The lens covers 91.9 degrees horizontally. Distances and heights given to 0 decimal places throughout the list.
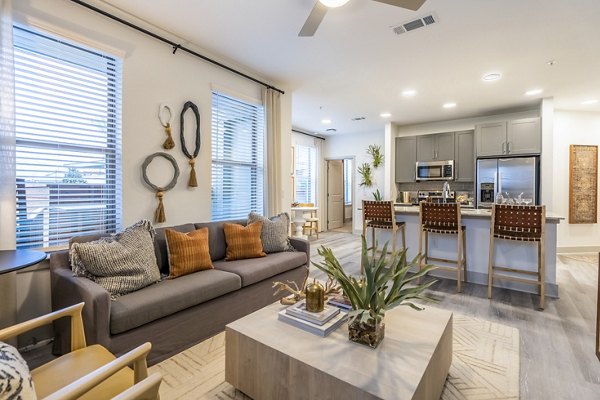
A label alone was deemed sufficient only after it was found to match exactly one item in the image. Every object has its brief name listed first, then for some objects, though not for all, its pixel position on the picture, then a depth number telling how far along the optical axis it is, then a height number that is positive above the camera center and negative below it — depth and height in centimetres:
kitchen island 324 -65
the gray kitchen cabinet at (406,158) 646 +87
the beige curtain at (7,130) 195 +45
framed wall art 539 +24
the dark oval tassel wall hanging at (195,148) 311 +55
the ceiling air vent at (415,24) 264 +163
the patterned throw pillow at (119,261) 196 -46
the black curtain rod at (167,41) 242 +156
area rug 170 -114
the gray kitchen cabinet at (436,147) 600 +106
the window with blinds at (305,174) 745 +59
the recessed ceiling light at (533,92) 441 +162
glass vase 143 -68
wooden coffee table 120 -75
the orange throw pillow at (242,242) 301 -48
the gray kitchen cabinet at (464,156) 572 +81
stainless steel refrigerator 491 +32
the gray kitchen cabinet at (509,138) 493 +105
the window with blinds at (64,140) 216 +46
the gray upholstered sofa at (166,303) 176 -76
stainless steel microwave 595 +55
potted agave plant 140 -47
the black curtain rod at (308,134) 721 +163
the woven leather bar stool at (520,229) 291 -34
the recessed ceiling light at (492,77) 383 +162
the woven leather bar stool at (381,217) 386 -28
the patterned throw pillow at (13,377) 70 -46
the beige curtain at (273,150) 408 +66
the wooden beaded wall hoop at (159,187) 279 +12
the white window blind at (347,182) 908 +46
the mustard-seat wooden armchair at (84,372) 92 -72
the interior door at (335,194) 830 +7
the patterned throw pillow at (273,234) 326 -44
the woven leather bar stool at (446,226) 342 -36
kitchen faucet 459 +5
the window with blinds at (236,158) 361 +51
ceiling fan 193 +135
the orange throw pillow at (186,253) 248 -50
